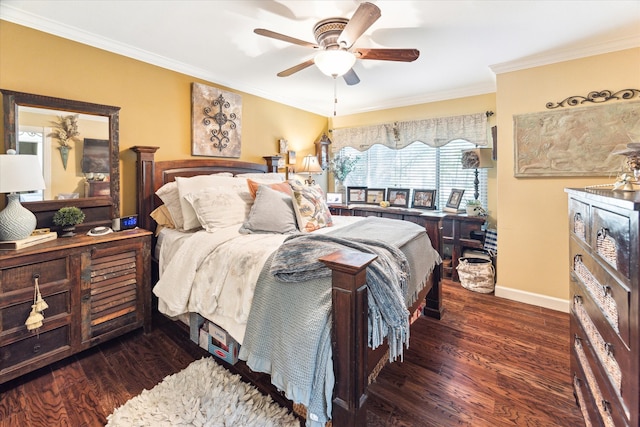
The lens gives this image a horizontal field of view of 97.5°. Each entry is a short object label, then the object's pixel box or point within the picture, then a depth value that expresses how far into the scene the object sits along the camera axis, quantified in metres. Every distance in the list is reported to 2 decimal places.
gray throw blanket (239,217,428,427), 1.22
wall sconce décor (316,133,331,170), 4.79
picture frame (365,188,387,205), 4.33
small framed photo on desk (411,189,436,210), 3.94
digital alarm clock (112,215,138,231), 2.42
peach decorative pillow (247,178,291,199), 2.62
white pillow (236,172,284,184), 3.14
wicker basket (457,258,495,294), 3.17
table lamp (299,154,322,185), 4.14
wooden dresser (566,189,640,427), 0.82
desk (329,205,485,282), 3.44
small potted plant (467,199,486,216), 3.52
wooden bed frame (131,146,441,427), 1.16
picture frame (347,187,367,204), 4.50
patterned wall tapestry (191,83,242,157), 3.06
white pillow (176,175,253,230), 2.34
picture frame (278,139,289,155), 4.13
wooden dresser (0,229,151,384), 1.68
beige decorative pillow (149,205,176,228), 2.55
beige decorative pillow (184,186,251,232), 2.25
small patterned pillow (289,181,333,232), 2.35
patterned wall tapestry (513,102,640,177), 2.44
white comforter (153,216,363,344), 1.61
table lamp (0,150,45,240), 1.71
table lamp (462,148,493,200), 3.43
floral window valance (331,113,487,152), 3.65
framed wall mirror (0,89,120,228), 2.02
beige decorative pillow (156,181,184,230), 2.43
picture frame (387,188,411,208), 4.14
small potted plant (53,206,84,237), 2.10
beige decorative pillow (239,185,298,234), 2.20
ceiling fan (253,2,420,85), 1.87
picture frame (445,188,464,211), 3.74
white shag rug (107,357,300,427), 1.45
